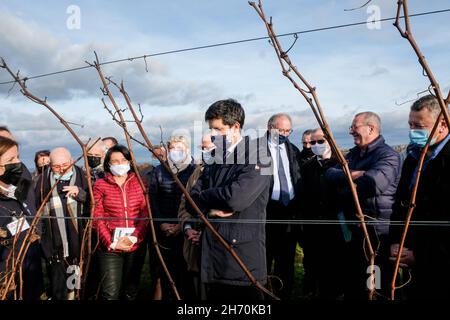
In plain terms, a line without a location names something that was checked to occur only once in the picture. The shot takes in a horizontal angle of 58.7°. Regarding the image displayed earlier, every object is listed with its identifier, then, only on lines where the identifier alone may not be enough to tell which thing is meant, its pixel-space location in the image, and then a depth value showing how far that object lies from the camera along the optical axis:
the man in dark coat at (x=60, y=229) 4.47
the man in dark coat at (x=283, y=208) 4.27
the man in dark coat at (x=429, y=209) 2.45
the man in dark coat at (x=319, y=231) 4.17
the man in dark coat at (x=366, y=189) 3.41
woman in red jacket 3.91
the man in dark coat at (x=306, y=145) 5.50
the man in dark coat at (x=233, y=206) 2.66
